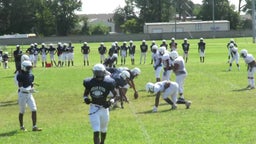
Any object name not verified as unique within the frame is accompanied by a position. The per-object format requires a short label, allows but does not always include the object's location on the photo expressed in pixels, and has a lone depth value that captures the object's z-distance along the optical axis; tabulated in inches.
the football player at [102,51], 1710.0
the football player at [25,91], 585.6
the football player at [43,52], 1766.7
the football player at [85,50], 1734.7
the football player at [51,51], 1754.4
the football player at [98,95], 435.5
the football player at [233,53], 1294.3
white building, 4286.4
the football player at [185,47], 1691.7
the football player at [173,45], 1452.1
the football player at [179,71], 749.9
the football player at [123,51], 1803.6
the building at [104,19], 6712.6
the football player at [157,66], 932.0
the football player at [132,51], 1764.3
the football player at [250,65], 911.0
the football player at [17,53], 1151.9
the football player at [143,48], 1740.9
